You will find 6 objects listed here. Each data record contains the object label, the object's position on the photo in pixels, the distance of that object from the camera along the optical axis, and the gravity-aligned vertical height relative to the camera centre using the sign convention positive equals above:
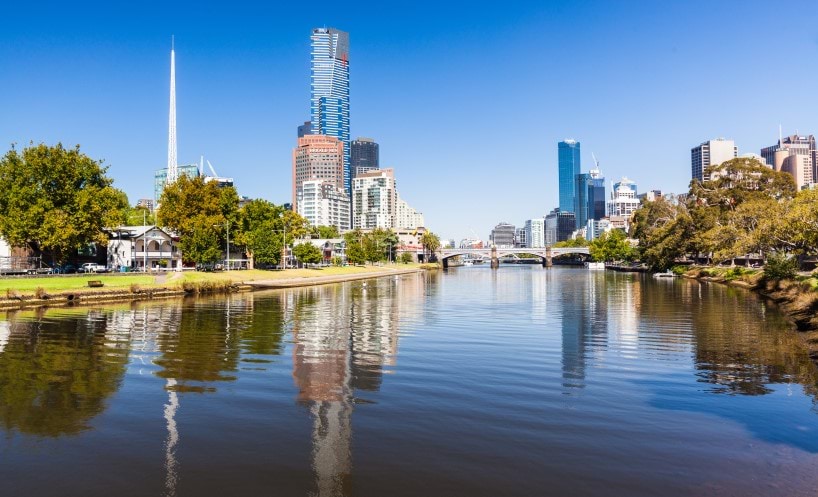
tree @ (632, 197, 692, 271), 129.38 +7.46
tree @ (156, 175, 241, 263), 102.19 +9.68
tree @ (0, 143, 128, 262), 79.00 +9.14
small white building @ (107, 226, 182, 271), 112.69 +3.05
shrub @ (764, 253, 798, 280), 68.50 -0.83
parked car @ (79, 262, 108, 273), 97.47 -0.89
